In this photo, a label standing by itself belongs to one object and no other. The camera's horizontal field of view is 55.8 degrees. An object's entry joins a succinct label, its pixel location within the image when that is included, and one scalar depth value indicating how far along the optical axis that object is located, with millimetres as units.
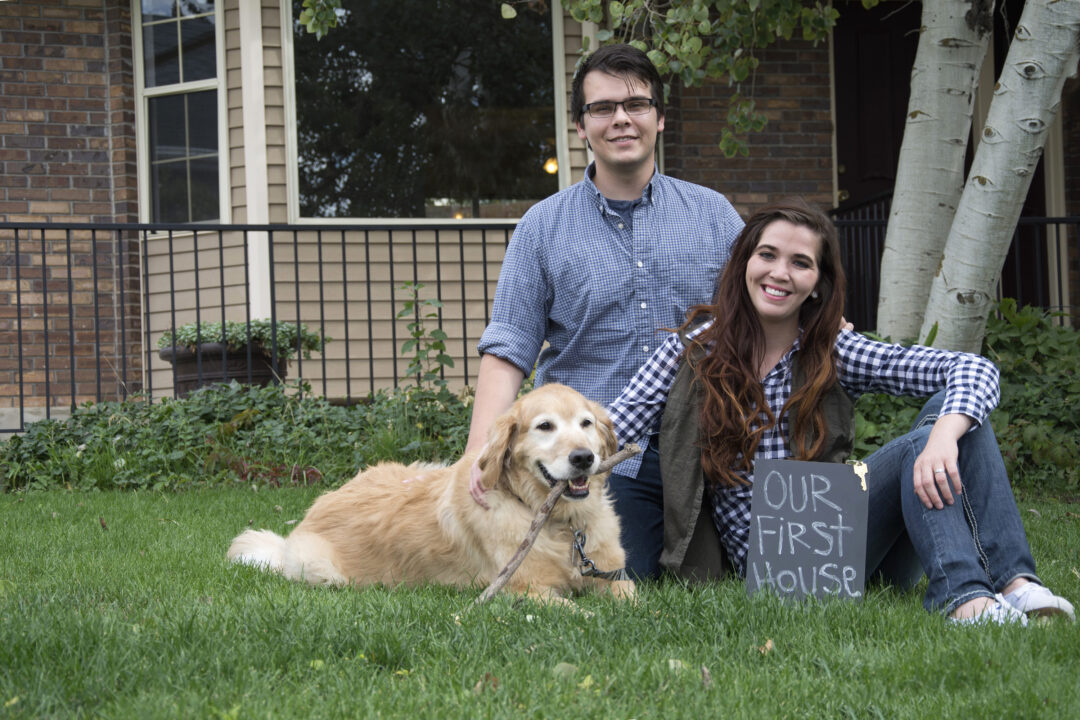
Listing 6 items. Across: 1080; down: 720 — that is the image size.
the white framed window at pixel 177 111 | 8758
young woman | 2791
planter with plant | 7488
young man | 3697
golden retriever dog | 3121
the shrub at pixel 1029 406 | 5762
